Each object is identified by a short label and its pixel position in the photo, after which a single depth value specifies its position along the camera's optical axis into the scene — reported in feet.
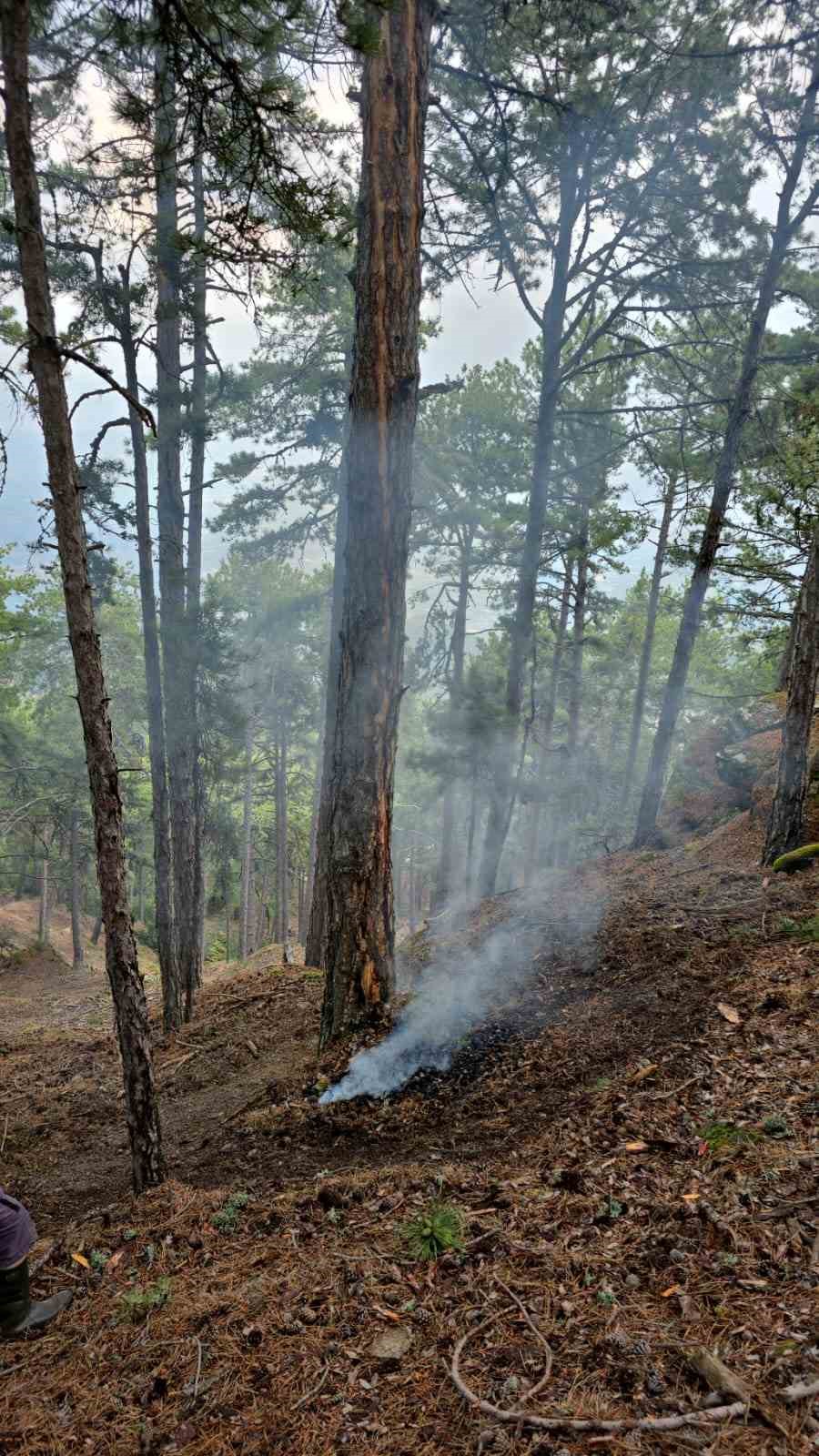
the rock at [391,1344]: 8.54
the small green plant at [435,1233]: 10.19
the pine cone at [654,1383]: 7.23
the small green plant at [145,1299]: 10.28
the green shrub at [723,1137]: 10.84
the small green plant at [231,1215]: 12.16
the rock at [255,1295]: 9.77
